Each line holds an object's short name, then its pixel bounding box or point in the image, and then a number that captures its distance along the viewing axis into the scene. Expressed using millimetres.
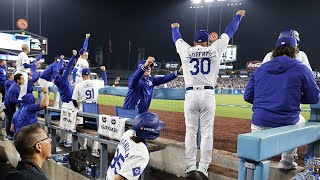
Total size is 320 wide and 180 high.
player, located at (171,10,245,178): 3650
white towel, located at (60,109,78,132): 5031
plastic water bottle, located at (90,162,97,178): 4605
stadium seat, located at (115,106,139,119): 4078
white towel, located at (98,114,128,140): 3791
